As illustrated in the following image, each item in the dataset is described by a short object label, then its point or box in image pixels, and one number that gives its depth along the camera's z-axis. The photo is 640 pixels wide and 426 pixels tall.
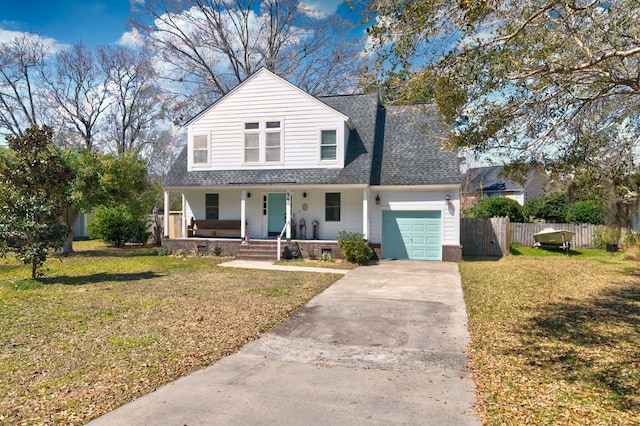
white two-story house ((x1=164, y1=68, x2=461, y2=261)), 16.61
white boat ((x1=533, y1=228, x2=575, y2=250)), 18.95
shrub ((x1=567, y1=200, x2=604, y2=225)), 22.33
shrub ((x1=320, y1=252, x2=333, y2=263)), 15.65
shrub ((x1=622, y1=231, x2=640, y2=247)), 18.45
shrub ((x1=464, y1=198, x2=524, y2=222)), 25.55
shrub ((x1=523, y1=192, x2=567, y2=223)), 26.10
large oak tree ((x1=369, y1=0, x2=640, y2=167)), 5.89
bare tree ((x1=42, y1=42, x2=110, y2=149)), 29.02
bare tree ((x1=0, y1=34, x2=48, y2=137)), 27.19
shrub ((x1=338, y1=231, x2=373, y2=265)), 15.06
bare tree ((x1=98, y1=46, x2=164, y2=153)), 29.64
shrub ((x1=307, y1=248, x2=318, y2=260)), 16.17
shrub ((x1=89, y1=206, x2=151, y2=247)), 21.92
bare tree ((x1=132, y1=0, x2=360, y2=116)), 26.66
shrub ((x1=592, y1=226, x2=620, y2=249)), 19.42
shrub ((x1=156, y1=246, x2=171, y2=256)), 17.53
